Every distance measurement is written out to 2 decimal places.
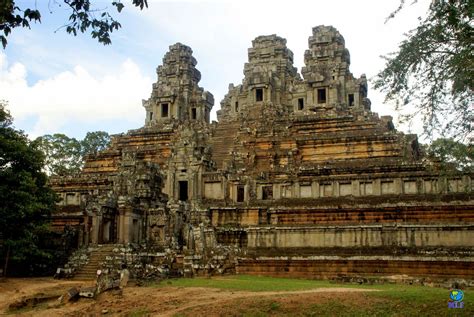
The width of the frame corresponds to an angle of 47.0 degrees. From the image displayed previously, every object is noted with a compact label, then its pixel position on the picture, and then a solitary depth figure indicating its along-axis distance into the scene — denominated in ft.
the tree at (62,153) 222.07
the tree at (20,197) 90.48
